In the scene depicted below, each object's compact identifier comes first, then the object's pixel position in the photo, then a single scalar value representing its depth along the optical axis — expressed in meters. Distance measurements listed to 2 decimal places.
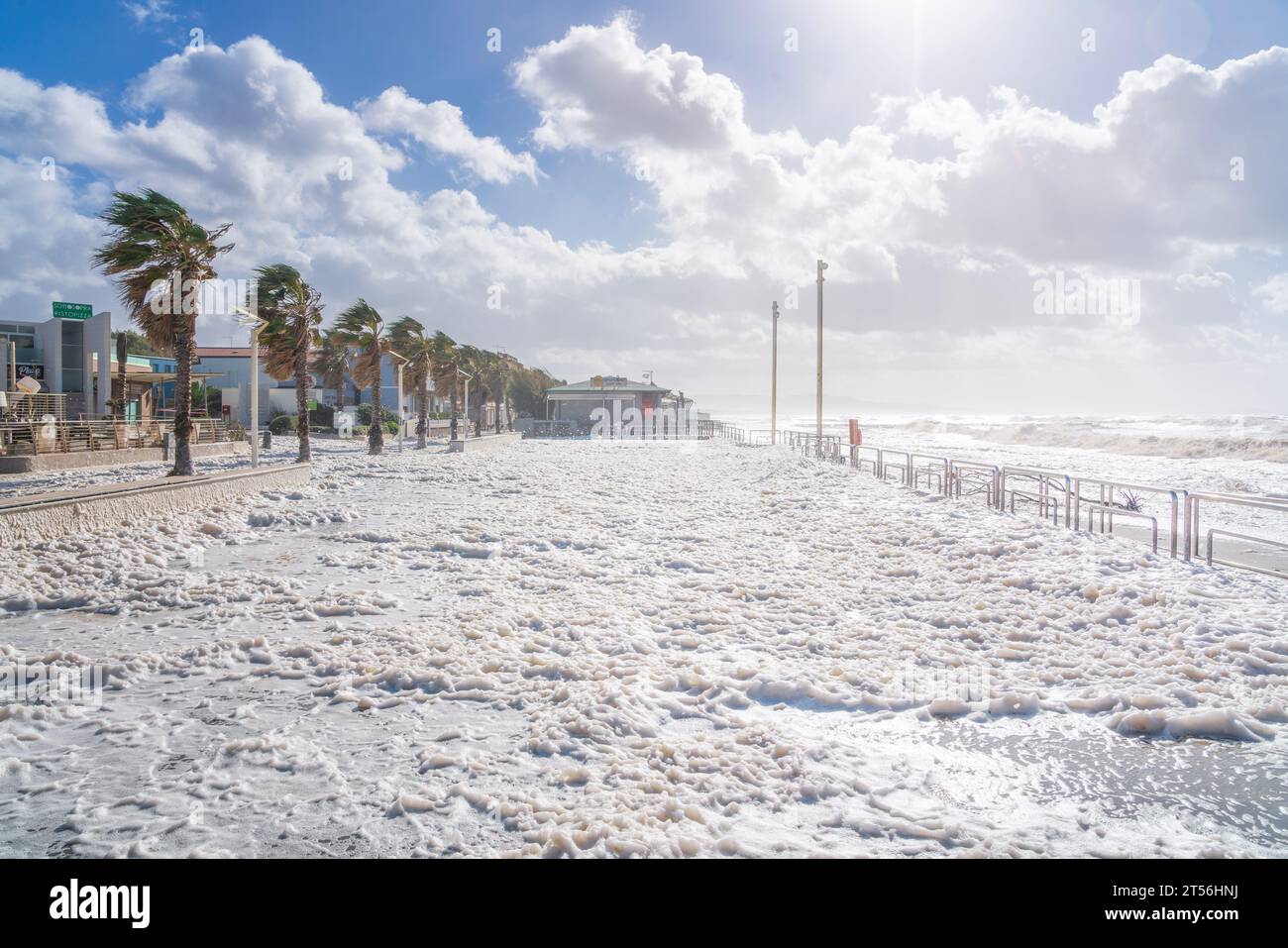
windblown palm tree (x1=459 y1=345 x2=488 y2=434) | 57.12
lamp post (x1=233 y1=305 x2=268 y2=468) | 20.48
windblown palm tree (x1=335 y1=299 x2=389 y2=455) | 33.94
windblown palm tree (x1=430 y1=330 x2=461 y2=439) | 47.44
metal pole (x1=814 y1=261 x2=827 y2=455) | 32.31
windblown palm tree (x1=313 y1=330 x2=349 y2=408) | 48.50
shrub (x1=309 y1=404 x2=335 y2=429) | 48.16
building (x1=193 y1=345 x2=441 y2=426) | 51.38
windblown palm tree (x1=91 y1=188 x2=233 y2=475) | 18.28
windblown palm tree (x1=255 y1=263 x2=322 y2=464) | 26.66
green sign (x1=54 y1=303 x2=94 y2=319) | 42.00
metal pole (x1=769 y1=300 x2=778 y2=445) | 47.41
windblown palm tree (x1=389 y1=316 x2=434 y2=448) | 41.22
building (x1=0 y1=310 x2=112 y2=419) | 40.50
